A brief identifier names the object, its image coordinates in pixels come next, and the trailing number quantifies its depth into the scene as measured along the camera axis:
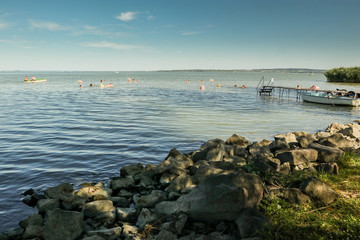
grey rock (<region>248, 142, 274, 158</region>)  9.86
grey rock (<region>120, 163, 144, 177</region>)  8.99
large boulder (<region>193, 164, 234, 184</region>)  7.57
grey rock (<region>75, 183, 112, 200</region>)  7.37
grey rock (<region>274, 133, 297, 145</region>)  12.04
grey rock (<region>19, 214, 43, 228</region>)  6.05
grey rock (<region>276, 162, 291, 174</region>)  7.98
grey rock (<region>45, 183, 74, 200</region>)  7.23
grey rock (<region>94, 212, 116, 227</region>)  6.08
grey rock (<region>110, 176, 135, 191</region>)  8.11
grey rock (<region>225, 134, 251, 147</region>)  12.44
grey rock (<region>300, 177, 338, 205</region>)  5.98
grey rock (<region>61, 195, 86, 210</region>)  6.87
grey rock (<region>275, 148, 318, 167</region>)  8.52
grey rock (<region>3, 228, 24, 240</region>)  5.76
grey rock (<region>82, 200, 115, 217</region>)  6.42
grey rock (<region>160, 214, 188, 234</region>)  5.23
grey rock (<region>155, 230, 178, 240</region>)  4.92
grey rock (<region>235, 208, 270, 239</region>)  4.82
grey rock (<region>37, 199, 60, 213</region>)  6.91
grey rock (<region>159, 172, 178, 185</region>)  8.26
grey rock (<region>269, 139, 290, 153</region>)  10.56
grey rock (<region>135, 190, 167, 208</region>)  6.65
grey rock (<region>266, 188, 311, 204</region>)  5.98
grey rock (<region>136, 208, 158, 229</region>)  5.73
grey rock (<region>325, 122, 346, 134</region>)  17.15
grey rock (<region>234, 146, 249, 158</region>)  10.06
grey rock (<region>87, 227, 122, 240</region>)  5.32
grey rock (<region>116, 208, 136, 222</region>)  6.21
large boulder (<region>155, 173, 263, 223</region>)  5.31
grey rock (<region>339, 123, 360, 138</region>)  14.01
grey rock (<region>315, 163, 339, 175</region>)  7.68
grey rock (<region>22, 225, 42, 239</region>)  5.69
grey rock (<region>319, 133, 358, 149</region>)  10.46
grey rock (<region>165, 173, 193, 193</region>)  7.38
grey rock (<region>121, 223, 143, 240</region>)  5.26
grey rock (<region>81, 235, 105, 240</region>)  5.15
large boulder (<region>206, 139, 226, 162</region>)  9.66
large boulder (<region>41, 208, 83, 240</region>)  5.39
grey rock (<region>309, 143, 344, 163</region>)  8.81
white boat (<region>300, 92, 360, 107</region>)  34.91
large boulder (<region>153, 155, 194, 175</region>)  8.61
